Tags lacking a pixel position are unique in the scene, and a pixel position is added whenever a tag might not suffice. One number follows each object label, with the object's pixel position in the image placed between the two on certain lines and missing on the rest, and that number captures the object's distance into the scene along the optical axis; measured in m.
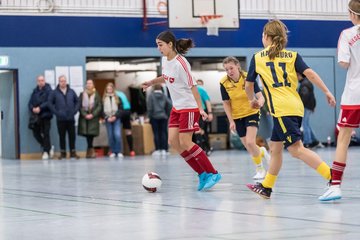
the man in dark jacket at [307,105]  25.17
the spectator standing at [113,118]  24.02
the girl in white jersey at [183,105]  10.75
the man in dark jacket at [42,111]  23.70
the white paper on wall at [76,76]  24.91
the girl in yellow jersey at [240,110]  12.04
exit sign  24.08
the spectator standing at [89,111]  23.94
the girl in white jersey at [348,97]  8.68
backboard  24.22
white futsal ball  10.77
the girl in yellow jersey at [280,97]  9.11
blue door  24.61
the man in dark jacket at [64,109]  23.39
